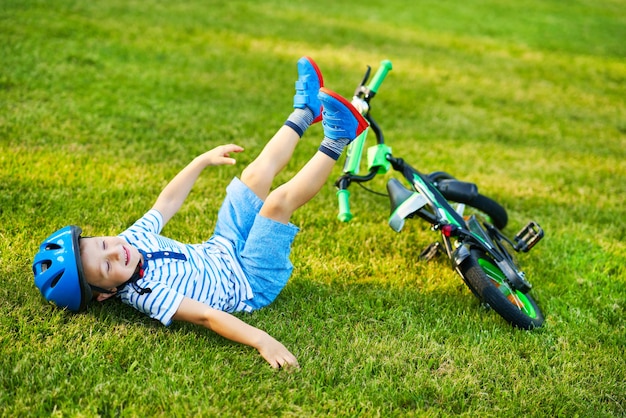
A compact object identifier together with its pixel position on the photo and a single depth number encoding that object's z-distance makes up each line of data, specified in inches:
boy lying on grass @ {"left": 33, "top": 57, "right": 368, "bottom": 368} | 113.0
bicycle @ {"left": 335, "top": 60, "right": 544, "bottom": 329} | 132.0
